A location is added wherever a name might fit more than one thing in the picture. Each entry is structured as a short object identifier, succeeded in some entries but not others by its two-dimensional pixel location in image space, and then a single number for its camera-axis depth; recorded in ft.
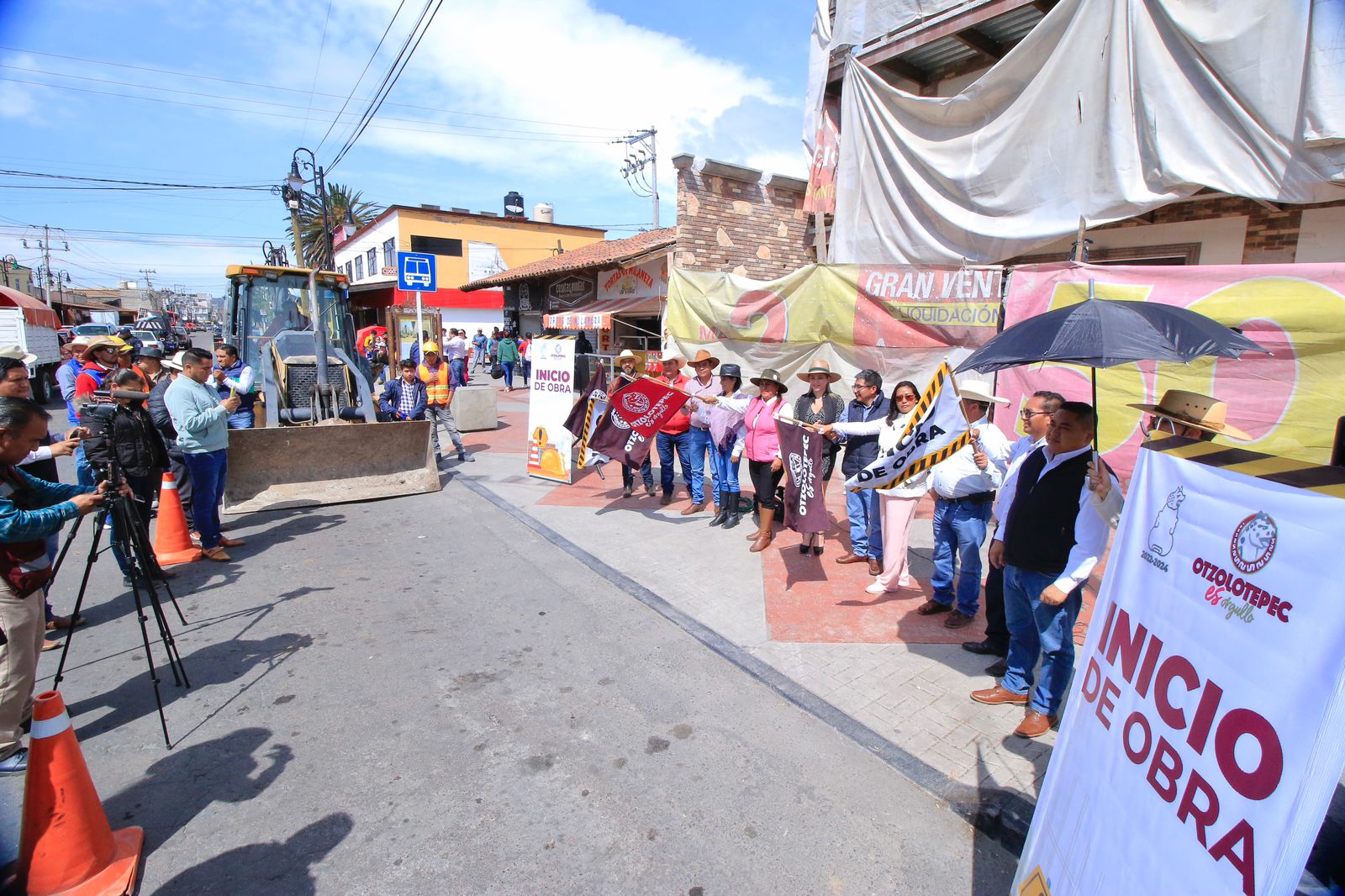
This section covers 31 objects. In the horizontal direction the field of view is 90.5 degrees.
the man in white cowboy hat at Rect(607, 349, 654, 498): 25.29
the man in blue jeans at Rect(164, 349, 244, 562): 19.97
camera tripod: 11.73
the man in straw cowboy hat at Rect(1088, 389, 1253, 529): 9.68
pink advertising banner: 17.38
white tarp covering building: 19.70
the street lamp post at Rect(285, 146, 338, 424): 31.68
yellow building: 104.42
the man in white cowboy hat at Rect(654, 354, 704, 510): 25.04
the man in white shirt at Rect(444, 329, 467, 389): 56.70
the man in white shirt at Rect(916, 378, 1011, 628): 15.10
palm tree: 147.54
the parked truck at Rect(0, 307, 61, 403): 51.78
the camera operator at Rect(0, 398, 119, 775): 9.98
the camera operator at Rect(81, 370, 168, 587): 17.48
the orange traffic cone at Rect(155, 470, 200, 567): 20.24
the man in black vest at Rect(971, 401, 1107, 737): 10.79
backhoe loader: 25.88
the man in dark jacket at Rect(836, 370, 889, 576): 19.31
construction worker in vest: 33.76
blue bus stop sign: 36.81
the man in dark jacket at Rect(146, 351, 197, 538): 20.97
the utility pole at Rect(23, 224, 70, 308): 191.89
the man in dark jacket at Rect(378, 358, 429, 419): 33.50
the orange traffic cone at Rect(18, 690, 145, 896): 8.16
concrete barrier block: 43.24
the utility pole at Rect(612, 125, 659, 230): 94.53
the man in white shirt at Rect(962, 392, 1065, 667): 13.33
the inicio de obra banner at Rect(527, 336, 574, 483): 29.45
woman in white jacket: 17.21
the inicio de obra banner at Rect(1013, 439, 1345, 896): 4.39
